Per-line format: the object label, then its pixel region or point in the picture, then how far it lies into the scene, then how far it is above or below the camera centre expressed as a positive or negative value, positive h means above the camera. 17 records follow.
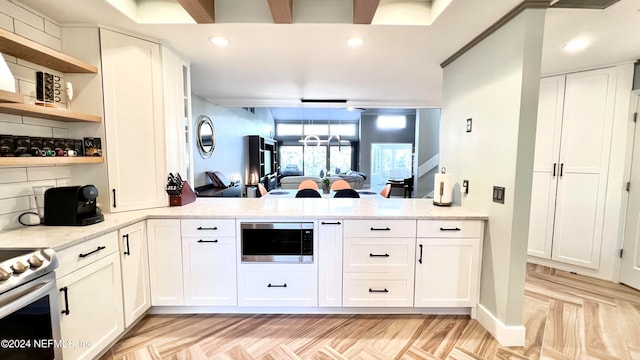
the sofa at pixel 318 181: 6.13 -0.56
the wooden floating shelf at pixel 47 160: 1.50 -0.03
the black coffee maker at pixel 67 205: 1.74 -0.33
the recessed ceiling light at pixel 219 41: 2.20 +1.00
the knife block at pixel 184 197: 2.40 -0.38
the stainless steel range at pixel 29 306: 1.14 -0.71
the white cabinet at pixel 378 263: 2.12 -0.85
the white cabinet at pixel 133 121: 2.08 +0.29
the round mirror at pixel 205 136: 4.37 +0.36
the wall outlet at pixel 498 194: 1.90 -0.25
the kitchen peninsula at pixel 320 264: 2.10 -0.87
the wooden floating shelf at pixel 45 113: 1.50 +0.27
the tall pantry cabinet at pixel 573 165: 2.81 -0.04
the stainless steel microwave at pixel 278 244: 2.14 -0.71
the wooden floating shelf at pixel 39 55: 1.49 +0.65
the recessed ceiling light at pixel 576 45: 2.20 +1.02
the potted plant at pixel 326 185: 4.25 -0.43
